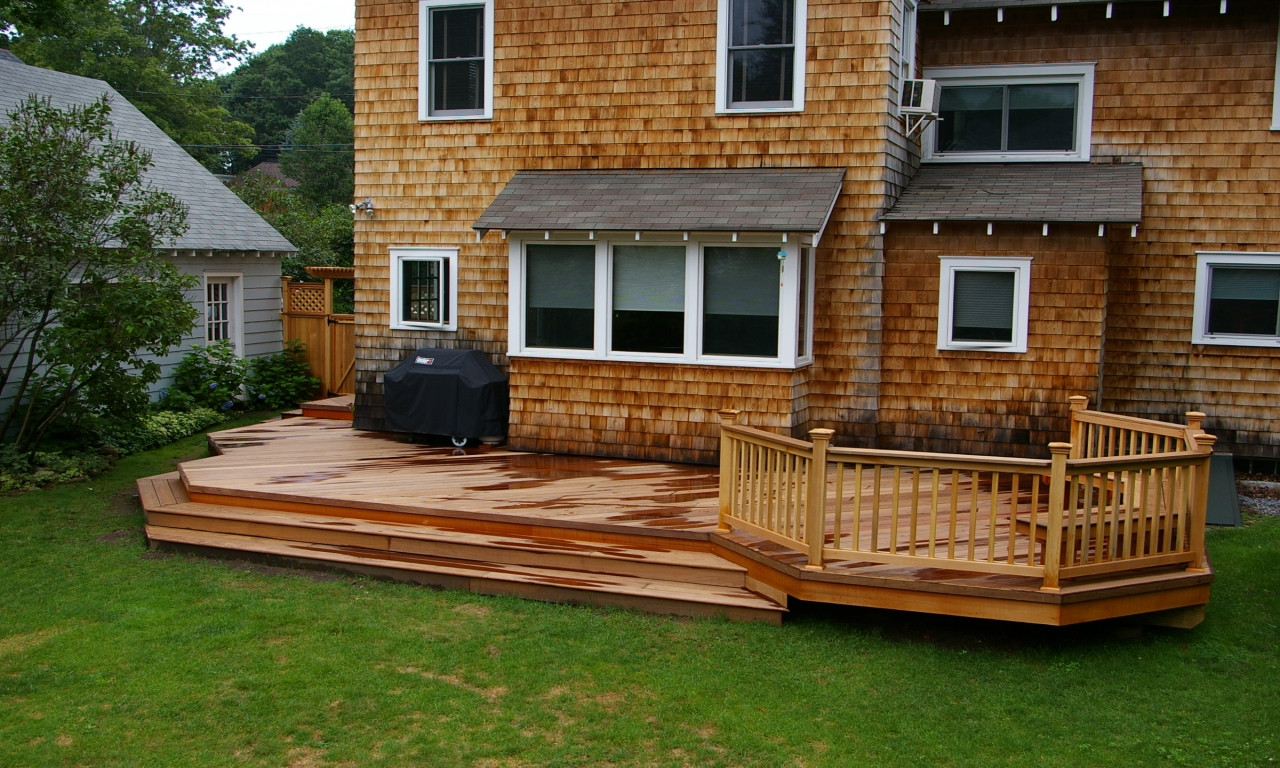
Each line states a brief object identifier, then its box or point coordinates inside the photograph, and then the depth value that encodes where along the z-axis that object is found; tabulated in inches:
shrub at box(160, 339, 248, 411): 566.1
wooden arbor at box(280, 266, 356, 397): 612.7
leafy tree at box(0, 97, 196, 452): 389.1
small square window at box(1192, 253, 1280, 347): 416.2
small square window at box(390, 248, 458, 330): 445.7
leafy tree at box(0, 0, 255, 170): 1242.6
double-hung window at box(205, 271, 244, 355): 617.0
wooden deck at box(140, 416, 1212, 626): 251.9
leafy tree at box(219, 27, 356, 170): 2084.2
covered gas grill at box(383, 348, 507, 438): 419.5
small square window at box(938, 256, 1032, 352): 394.3
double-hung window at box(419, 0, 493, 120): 433.7
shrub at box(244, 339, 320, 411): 604.4
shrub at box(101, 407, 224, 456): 481.7
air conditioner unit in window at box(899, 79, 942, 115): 404.5
